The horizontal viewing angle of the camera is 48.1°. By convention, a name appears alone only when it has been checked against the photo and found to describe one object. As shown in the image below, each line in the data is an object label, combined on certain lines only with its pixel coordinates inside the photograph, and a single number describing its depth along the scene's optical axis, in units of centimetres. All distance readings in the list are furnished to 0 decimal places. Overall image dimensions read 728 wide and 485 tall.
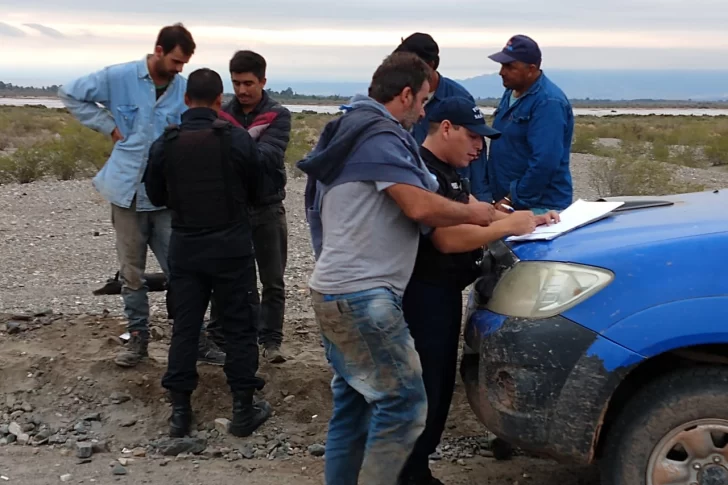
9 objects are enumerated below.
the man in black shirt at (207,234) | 456
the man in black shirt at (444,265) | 368
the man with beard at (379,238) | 325
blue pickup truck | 309
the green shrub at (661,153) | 2681
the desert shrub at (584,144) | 3167
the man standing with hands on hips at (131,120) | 534
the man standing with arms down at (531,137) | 484
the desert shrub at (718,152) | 2831
